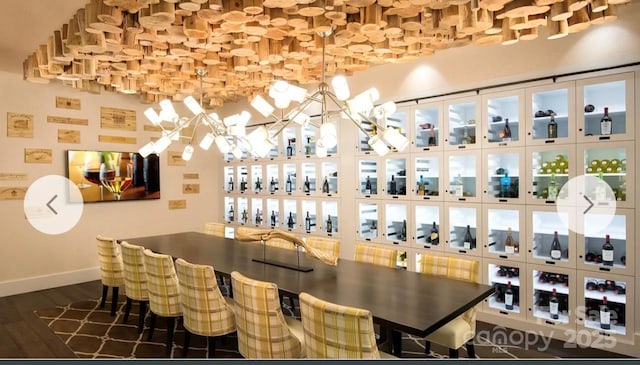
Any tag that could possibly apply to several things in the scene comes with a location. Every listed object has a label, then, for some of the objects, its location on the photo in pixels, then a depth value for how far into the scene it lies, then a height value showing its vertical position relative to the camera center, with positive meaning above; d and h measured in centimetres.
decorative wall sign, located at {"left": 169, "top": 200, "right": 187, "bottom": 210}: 657 -38
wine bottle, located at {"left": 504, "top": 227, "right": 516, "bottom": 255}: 391 -67
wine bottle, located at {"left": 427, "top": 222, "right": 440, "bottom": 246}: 441 -65
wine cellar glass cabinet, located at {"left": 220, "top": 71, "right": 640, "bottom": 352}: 341 -18
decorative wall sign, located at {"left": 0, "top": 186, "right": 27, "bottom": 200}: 500 -12
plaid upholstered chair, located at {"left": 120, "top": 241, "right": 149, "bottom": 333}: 353 -83
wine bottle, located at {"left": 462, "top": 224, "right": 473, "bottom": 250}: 419 -68
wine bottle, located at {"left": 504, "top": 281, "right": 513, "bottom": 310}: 393 -118
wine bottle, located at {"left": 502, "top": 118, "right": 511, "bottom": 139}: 405 +46
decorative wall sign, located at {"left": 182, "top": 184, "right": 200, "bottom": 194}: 673 -13
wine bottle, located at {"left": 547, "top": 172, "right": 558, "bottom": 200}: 366 -12
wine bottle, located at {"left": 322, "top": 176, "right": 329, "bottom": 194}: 546 -9
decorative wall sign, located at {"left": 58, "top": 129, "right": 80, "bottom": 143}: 544 +64
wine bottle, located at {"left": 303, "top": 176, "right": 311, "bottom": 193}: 568 -9
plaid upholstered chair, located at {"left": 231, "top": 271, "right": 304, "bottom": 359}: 231 -84
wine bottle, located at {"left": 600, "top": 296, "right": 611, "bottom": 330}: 340 -119
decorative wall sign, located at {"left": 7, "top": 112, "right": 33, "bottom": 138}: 505 +74
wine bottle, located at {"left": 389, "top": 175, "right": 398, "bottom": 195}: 477 -10
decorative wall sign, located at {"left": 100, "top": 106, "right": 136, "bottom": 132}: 584 +94
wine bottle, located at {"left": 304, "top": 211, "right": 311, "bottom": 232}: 567 -62
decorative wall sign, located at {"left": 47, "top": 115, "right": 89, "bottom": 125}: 537 +85
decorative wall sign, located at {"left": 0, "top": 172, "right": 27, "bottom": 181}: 500 +9
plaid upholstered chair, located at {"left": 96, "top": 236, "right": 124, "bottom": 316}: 408 -83
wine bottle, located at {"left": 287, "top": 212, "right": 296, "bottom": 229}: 600 -63
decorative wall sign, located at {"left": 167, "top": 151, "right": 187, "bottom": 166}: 656 +37
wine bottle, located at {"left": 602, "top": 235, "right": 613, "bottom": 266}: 338 -65
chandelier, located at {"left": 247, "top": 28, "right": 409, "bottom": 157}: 259 +47
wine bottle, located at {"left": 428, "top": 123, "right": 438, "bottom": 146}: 452 +47
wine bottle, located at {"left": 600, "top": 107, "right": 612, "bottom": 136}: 335 +43
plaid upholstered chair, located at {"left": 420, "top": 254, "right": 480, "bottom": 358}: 260 -97
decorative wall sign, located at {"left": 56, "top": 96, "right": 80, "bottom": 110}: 543 +109
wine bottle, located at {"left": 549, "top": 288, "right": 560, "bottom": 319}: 364 -117
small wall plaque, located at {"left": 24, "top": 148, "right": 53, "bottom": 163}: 518 +36
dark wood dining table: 213 -71
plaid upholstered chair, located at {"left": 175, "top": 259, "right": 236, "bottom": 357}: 277 -87
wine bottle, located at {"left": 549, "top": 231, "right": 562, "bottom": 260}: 363 -67
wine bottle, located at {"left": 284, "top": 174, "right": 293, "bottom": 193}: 600 -10
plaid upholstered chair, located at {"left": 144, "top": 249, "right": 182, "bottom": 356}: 316 -85
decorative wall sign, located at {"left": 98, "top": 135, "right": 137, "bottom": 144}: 582 +63
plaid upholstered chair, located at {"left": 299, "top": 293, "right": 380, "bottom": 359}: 189 -74
